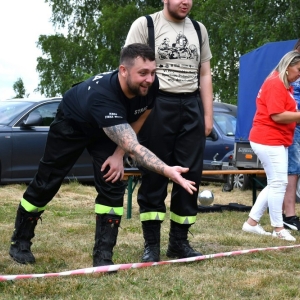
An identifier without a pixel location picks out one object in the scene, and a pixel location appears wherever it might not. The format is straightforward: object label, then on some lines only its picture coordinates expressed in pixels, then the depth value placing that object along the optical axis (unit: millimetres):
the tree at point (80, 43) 38844
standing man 5102
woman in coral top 6449
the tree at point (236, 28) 23391
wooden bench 7965
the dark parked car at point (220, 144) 12992
